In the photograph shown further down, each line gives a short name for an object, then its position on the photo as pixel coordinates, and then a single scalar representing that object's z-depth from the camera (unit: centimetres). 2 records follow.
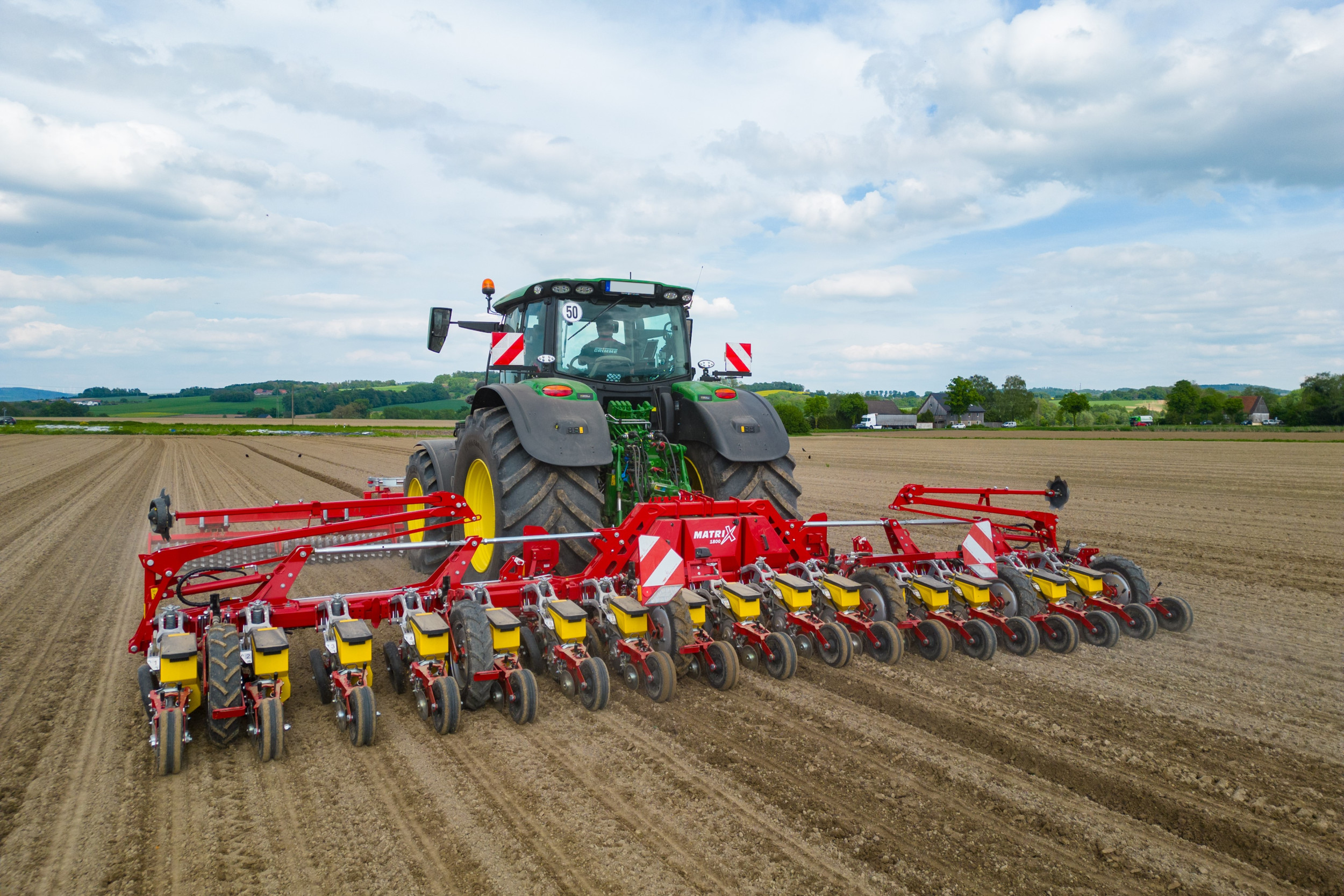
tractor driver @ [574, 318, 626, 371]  614
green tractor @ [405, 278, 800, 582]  494
